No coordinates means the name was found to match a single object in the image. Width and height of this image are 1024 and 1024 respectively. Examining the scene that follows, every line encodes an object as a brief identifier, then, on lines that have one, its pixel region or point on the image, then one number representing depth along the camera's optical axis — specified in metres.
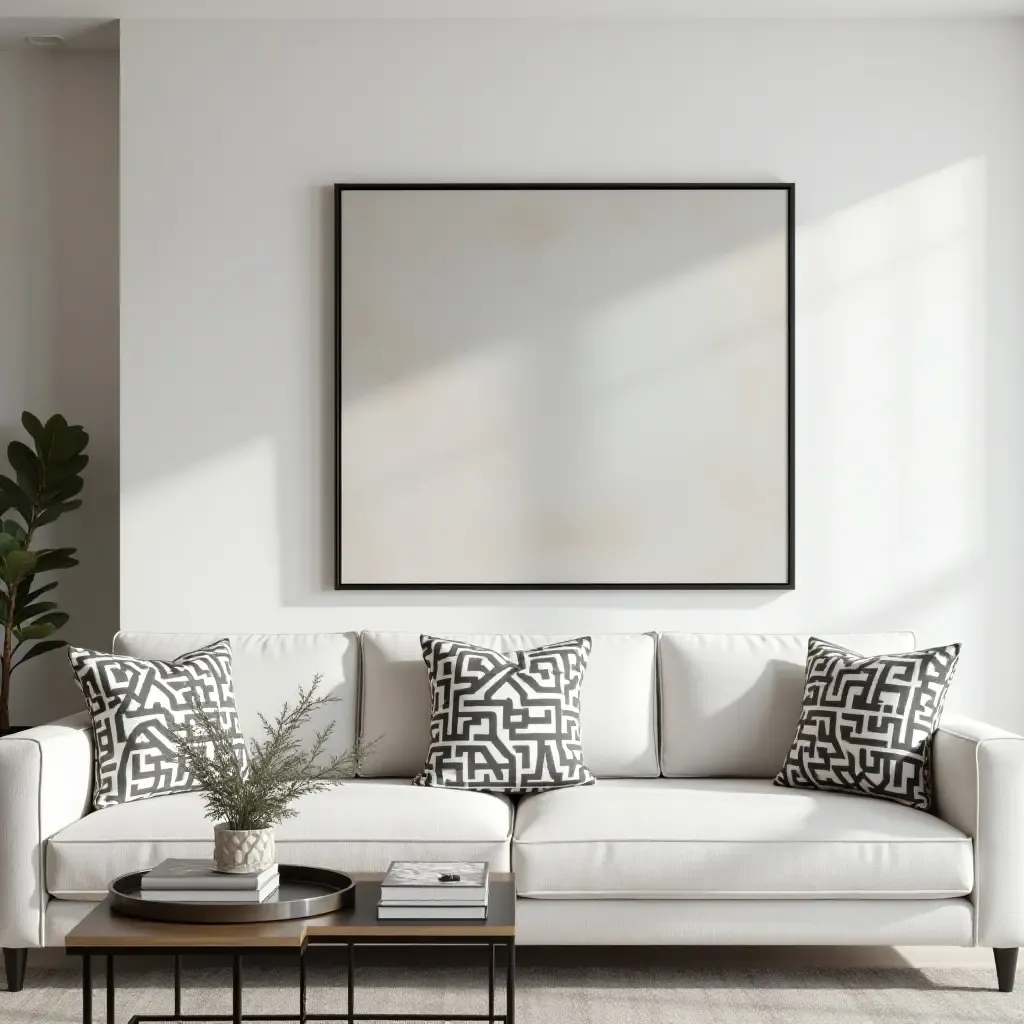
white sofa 2.93
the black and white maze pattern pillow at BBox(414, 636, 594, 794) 3.30
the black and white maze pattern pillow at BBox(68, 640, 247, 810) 3.17
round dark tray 2.24
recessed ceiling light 4.09
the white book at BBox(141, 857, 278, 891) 2.28
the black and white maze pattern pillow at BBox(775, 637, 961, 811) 3.16
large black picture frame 3.92
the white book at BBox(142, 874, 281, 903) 2.27
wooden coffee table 2.13
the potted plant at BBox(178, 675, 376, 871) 2.36
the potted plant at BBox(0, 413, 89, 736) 3.93
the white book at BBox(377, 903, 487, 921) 2.26
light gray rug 2.84
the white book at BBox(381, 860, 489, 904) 2.28
